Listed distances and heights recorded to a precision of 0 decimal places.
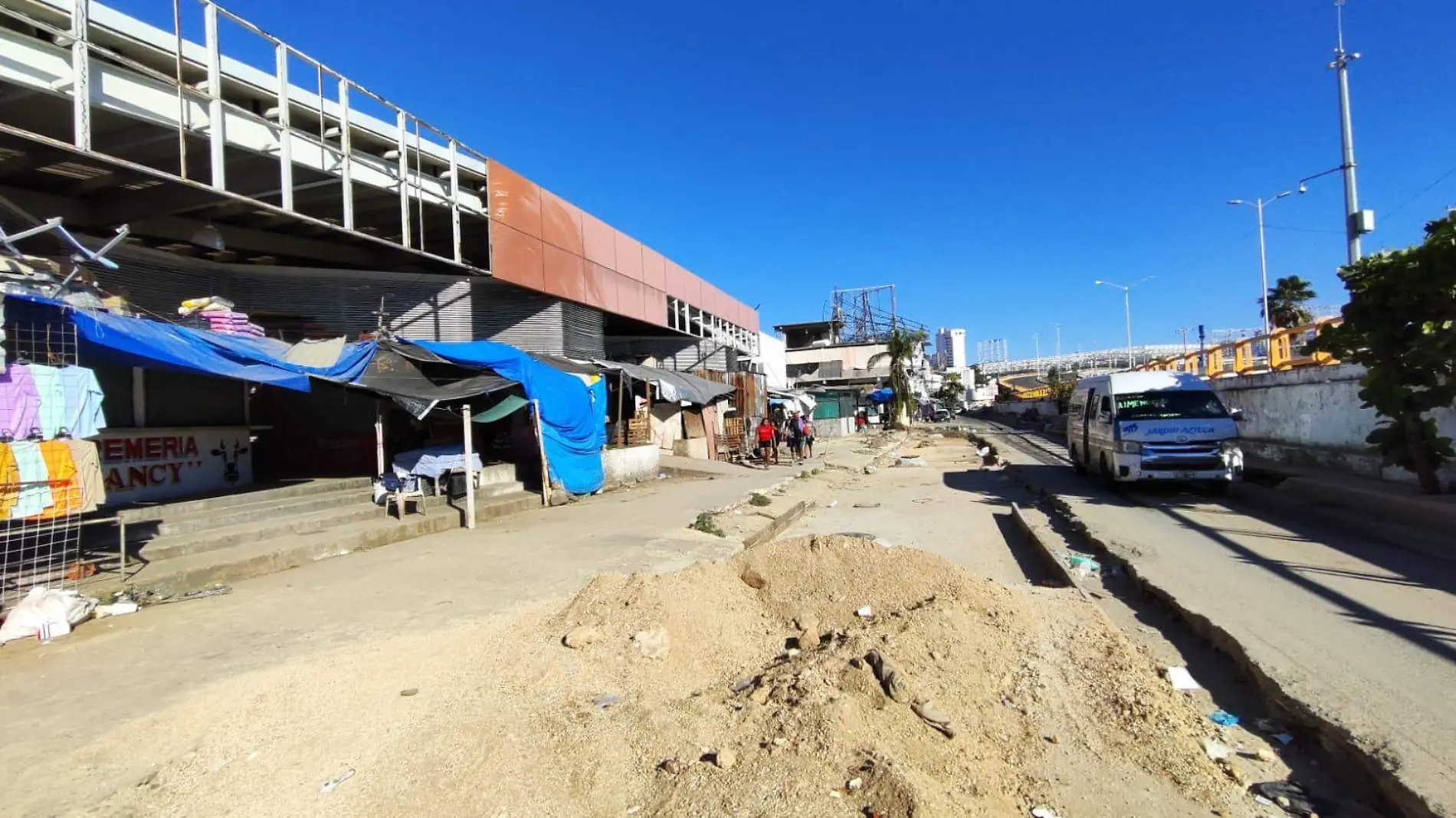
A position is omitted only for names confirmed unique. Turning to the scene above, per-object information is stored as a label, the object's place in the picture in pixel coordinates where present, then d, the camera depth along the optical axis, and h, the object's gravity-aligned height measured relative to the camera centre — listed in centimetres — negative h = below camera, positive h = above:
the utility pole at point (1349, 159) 1850 +586
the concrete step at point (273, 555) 762 -126
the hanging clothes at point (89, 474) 654 -16
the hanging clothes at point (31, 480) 615 -18
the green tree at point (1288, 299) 4662 +591
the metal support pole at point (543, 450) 1384 -34
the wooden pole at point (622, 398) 1802 +74
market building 1012 +395
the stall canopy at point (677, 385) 1864 +104
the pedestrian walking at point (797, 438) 2572 -68
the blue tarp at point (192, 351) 744 +110
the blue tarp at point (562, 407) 1340 +45
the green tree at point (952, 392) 8419 +206
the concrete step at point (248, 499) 898 -70
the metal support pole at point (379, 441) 1173 -1
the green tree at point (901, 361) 5094 +361
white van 1312 -60
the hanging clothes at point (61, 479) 634 -19
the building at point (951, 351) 13912 +1124
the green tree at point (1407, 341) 989 +65
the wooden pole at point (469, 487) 1173 -81
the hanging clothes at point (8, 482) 604 -18
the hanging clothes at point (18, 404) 627 +47
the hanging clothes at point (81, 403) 674 +49
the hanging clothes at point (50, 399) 654 +52
